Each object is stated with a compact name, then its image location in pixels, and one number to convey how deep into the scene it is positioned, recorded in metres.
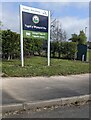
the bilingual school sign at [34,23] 4.66
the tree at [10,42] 5.32
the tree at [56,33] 9.73
